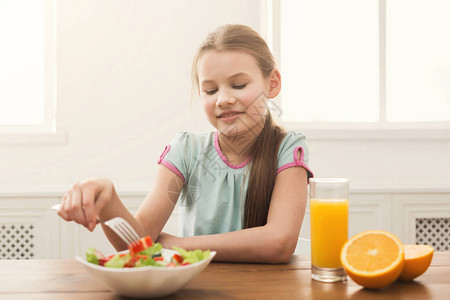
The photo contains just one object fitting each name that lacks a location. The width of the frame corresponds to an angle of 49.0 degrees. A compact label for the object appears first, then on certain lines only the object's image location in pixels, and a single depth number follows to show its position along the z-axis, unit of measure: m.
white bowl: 0.69
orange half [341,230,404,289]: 0.78
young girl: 1.11
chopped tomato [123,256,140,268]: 0.74
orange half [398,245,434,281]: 0.83
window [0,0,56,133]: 2.71
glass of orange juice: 0.84
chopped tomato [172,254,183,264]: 0.77
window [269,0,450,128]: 2.78
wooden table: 0.77
